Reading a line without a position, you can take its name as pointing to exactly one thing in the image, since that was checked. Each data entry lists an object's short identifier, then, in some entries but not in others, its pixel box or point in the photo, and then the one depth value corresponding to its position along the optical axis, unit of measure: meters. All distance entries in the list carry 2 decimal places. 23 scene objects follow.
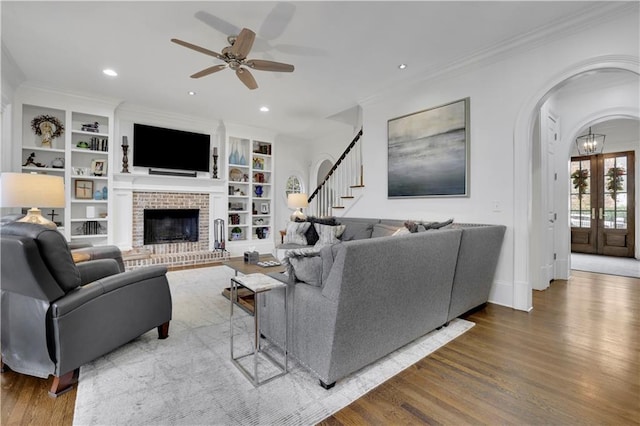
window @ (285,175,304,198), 7.91
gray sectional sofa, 1.64
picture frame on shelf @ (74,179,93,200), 4.89
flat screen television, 5.45
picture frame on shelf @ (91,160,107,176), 5.00
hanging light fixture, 5.91
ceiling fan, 2.59
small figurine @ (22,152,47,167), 4.46
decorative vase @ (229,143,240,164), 6.53
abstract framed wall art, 3.60
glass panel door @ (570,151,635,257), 6.19
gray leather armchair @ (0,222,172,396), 1.60
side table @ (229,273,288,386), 1.78
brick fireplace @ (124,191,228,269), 5.20
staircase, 5.29
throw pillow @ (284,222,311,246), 4.83
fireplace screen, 5.62
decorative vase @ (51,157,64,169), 4.66
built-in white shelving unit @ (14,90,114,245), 4.54
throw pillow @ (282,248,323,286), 1.78
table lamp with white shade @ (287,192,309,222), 5.43
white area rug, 1.52
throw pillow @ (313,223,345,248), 4.66
